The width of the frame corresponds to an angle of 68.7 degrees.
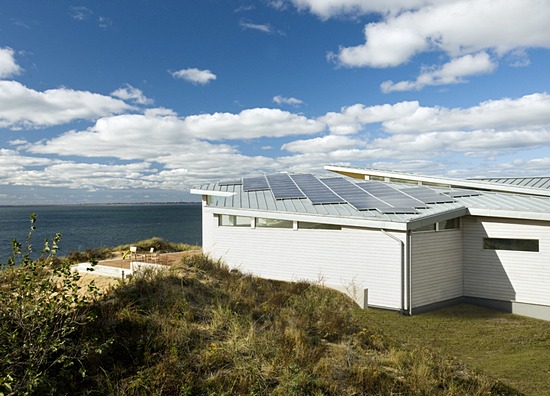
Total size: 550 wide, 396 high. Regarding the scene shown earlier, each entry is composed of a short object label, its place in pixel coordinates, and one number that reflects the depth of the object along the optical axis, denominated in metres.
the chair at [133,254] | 20.46
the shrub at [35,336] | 6.07
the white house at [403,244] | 14.25
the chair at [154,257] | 19.14
